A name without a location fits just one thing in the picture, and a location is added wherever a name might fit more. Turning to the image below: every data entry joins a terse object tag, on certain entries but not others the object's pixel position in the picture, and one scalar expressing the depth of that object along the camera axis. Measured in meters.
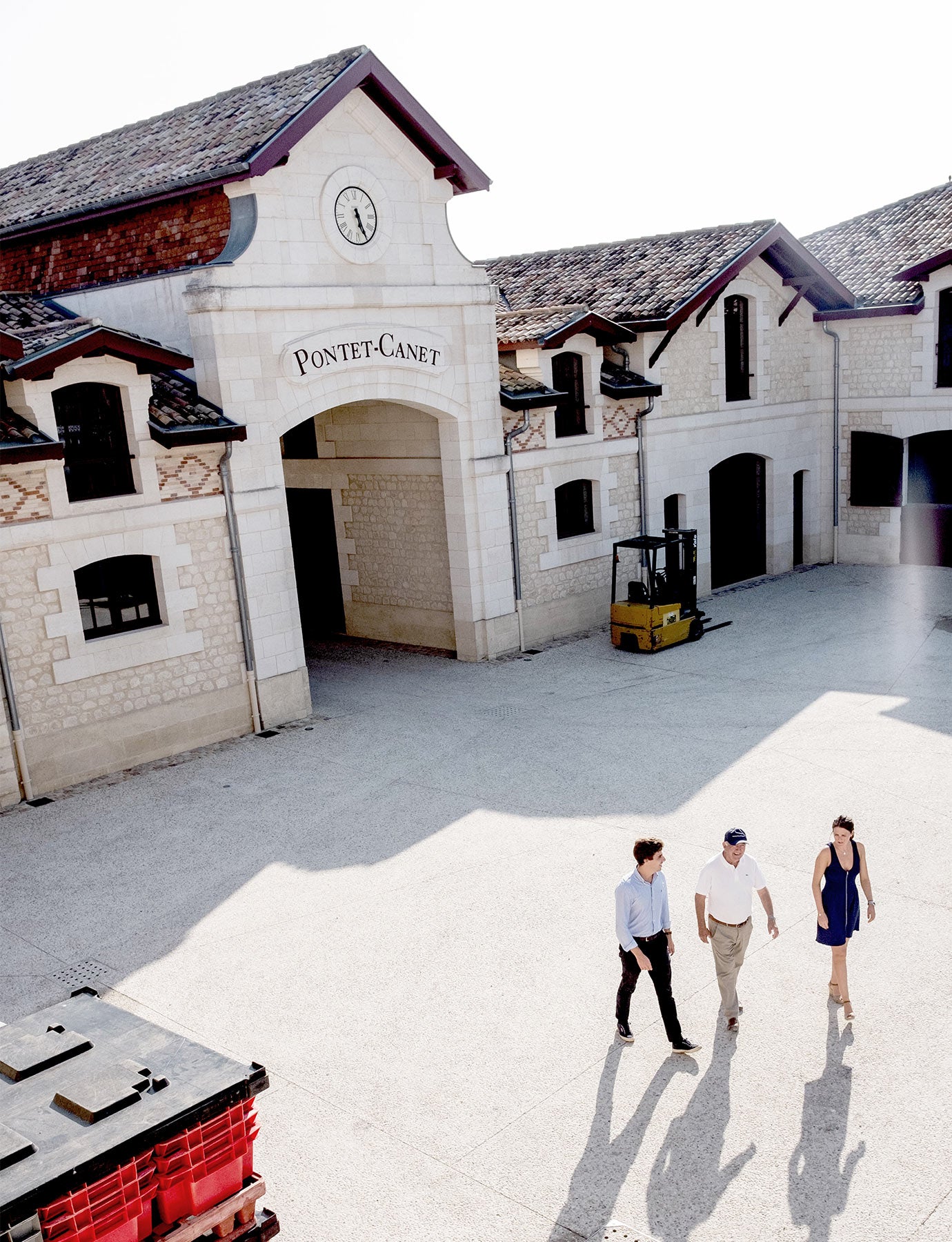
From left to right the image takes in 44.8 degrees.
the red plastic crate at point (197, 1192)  5.46
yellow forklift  19.30
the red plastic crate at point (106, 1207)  4.98
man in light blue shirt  7.95
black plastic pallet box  4.95
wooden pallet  5.51
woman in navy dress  8.27
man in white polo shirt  8.12
